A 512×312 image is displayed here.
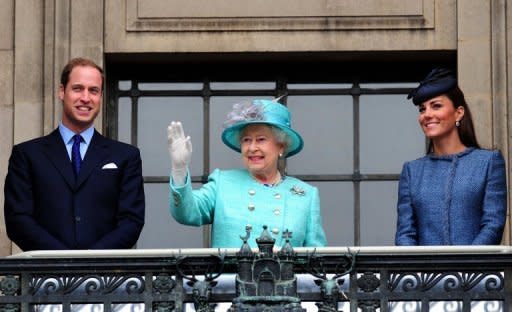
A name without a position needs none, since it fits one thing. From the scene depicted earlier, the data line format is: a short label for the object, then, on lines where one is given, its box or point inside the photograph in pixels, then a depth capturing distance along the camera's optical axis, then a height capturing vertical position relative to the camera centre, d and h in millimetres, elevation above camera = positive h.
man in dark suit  15609 +386
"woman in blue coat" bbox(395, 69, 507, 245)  15570 +391
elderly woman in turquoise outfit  15609 +328
